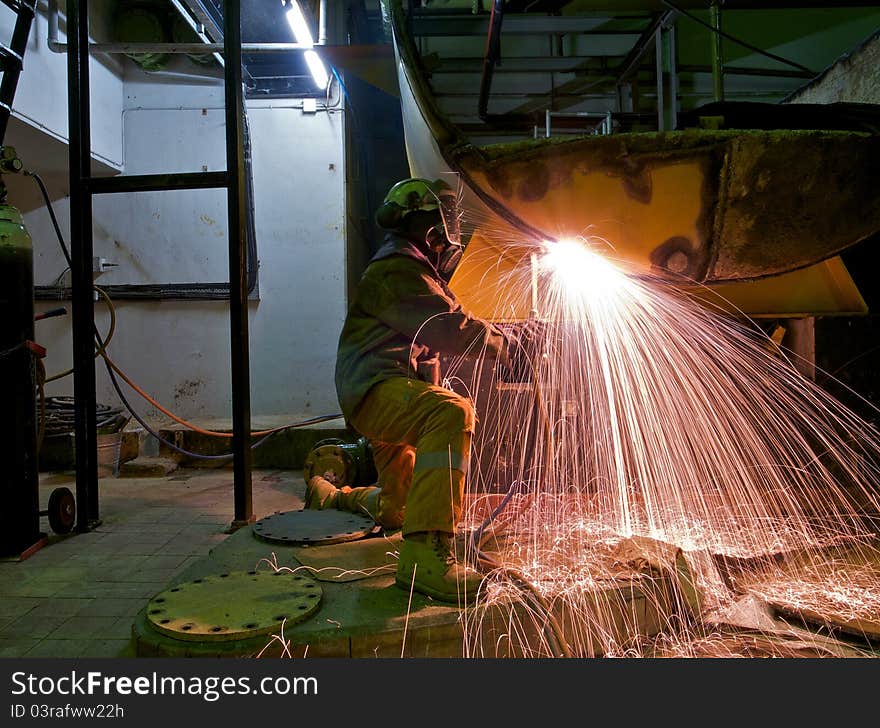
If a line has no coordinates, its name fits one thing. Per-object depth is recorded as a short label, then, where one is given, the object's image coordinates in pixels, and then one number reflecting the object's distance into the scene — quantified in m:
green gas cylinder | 3.37
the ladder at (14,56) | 3.60
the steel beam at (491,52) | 4.31
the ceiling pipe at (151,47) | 5.74
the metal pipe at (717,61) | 4.25
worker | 2.41
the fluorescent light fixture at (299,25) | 5.41
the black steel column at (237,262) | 3.76
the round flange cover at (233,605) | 2.05
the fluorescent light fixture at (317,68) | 6.19
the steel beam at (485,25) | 5.64
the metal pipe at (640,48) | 5.21
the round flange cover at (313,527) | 3.04
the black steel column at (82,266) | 3.88
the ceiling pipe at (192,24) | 5.73
